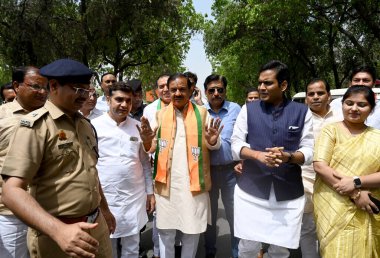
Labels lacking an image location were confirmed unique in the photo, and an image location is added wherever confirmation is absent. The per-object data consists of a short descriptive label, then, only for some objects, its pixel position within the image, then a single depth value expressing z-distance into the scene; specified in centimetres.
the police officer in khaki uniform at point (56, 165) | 169
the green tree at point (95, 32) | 1257
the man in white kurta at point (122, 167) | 339
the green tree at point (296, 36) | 1288
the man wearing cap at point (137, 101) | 480
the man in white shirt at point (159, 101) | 418
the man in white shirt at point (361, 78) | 372
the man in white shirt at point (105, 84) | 479
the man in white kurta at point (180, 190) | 329
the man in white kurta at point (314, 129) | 340
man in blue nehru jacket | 293
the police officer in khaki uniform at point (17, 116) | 254
